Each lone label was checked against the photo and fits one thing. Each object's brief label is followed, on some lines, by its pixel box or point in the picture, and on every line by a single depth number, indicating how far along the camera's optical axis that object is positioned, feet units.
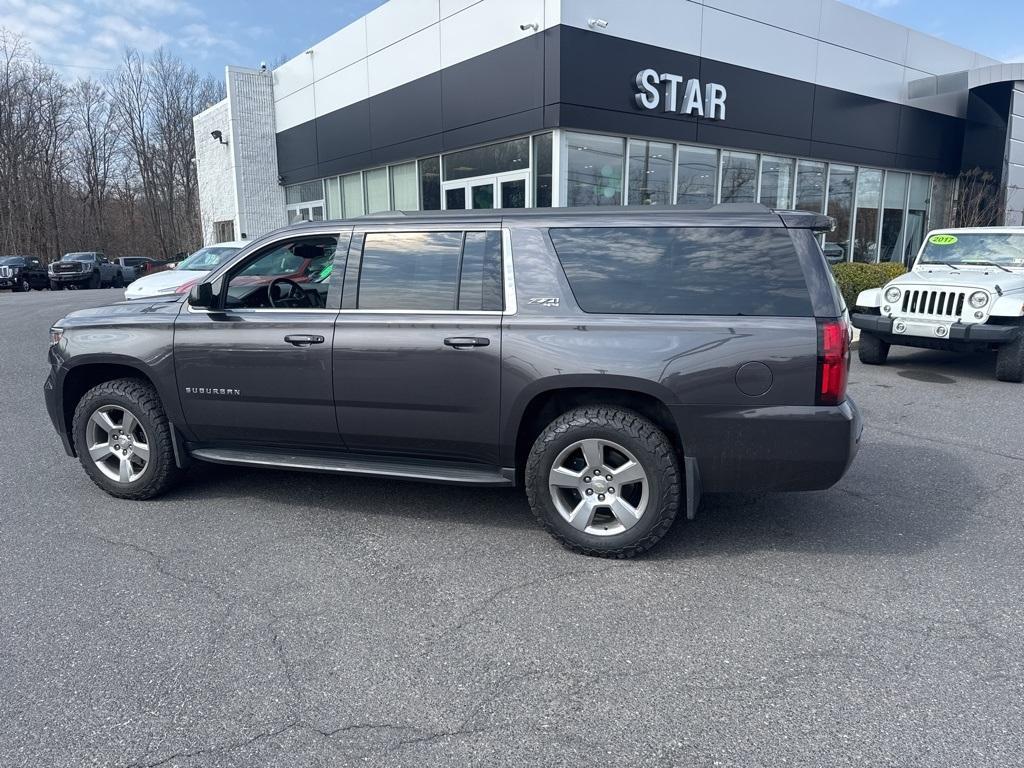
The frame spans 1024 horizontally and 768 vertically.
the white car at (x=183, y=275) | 41.63
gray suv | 11.78
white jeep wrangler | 26.99
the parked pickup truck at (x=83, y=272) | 100.68
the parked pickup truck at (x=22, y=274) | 96.43
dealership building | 41.32
